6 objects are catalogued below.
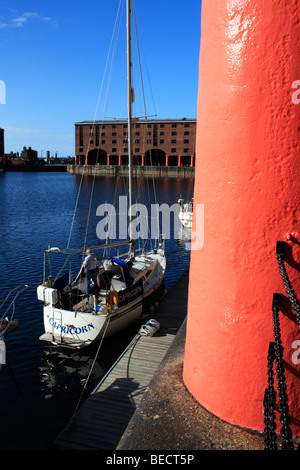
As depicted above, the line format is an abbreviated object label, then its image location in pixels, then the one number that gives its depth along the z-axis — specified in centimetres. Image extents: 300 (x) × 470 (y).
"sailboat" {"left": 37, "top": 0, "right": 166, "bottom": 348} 1220
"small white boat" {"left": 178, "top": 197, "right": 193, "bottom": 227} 3691
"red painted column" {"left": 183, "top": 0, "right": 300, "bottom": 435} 260
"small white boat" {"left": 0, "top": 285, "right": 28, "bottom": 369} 837
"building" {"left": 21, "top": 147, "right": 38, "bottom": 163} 17041
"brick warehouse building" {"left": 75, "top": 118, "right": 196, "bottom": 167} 9931
